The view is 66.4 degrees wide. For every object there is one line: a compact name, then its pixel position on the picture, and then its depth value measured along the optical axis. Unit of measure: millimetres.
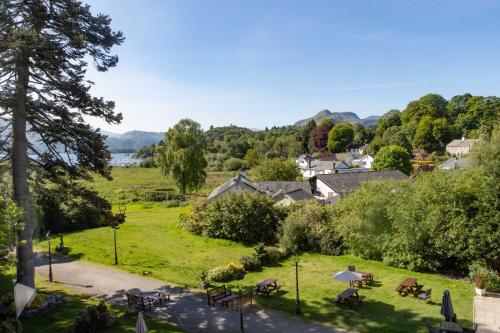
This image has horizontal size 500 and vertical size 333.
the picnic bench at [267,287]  17594
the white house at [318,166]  78000
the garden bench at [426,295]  16156
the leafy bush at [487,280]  17056
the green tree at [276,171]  52844
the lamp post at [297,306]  15359
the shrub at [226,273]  19906
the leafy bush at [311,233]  25234
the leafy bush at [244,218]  28172
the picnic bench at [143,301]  15711
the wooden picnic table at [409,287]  16922
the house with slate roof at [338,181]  43812
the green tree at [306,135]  135925
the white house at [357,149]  116175
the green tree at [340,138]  123125
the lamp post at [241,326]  13351
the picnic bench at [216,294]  16484
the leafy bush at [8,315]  11969
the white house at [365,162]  90794
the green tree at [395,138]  94706
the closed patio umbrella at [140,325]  10622
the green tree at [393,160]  63906
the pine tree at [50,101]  14645
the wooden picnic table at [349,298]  16062
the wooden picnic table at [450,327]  12344
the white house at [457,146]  86394
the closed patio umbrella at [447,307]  12445
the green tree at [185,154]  48000
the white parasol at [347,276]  16062
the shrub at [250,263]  21875
